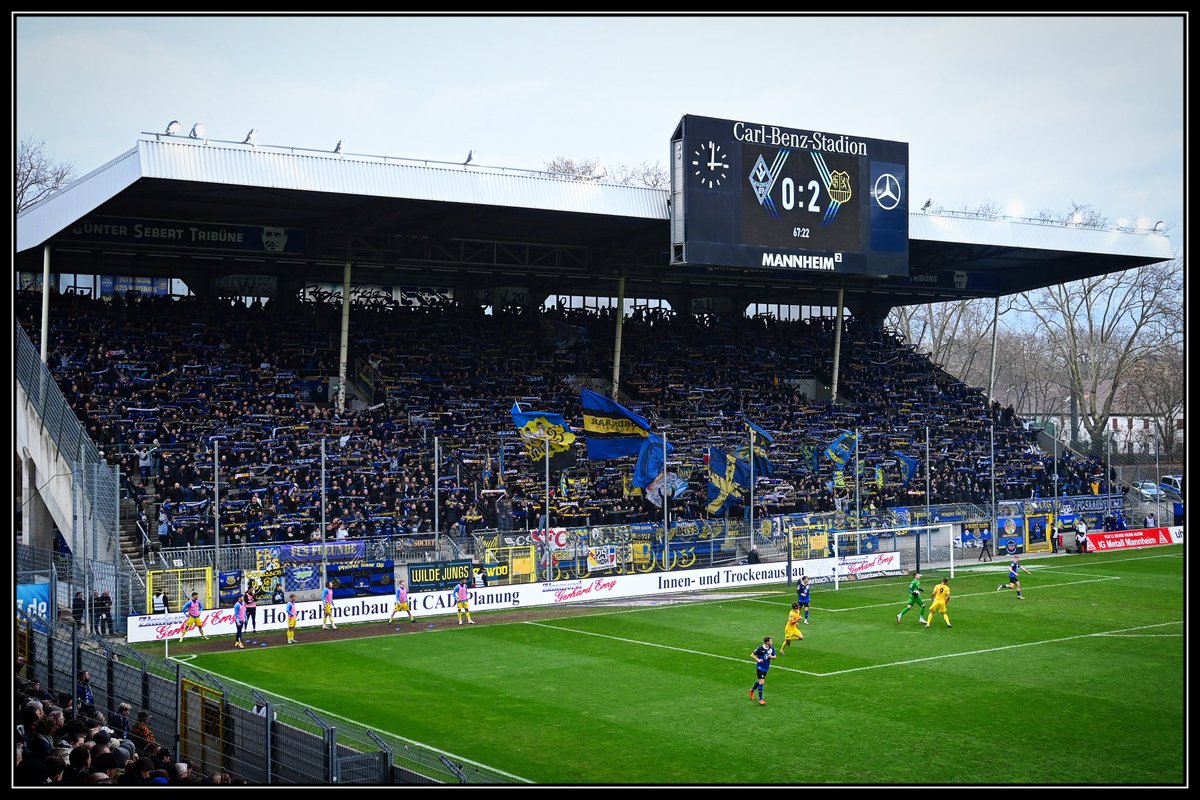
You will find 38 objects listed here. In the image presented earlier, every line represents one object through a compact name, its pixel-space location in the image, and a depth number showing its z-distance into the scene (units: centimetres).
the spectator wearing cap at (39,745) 1325
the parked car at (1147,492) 6269
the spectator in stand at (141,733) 1722
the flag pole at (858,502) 4978
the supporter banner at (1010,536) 5547
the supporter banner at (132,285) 5381
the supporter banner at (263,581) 3684
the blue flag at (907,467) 5619
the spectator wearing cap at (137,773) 1310
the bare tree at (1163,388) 7656
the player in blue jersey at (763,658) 2527
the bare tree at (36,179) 6581
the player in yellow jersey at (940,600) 3522
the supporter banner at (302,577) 3834
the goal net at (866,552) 4694
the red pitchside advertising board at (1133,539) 5688
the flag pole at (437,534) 4073
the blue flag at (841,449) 5375
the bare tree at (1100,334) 8194
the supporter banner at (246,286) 5638
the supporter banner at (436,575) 4025
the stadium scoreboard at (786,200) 4872
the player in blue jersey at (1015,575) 4143
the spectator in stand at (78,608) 3400
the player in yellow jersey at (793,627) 3094
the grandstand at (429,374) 4122
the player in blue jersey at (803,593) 3491
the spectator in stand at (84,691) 2056
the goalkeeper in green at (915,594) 3647
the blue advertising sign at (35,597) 3034
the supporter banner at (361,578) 3853
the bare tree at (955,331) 10012
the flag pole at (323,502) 3845
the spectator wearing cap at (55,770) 1216
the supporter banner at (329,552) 3859
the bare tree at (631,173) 9225
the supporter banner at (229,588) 3662
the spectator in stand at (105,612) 3353
